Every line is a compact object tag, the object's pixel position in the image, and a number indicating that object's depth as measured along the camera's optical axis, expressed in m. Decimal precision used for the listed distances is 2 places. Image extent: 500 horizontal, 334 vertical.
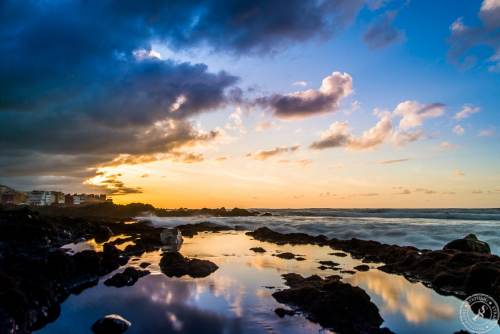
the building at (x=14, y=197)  121.94
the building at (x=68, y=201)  145.60
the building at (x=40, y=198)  141.96
